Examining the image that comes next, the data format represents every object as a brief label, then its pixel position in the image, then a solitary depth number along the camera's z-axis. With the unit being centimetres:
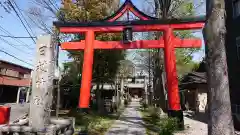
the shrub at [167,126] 910
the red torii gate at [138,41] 1230
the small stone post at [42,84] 798
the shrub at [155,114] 1712
